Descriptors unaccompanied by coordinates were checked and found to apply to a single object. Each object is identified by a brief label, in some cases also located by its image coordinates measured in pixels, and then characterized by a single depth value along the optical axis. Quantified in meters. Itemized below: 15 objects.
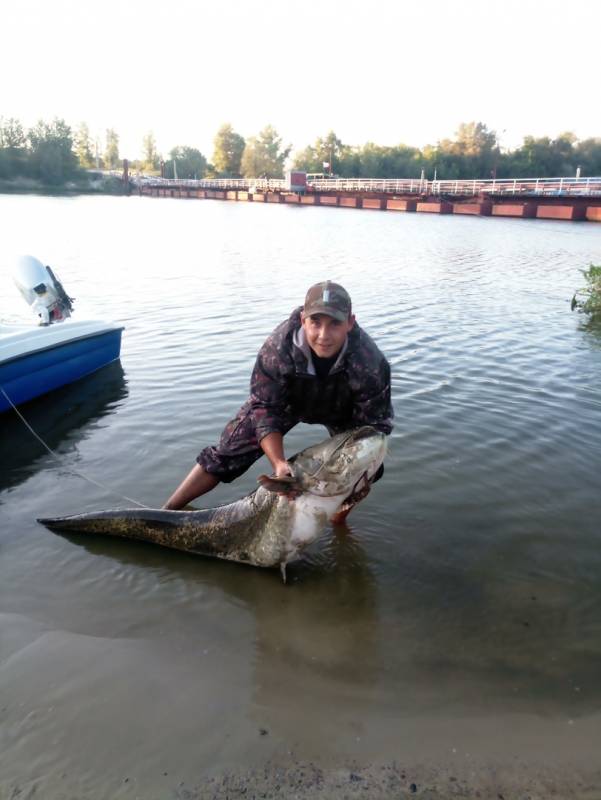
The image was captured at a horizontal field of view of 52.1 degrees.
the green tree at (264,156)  124.25
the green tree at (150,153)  154.44
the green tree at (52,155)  105.00
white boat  7.45
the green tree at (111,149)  157.75
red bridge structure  48.03
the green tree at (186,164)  141.00
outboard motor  8.59
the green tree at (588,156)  93.75
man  4.07
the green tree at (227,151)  131.25
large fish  3.89
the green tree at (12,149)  101.38
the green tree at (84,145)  148.00
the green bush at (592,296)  13.31
